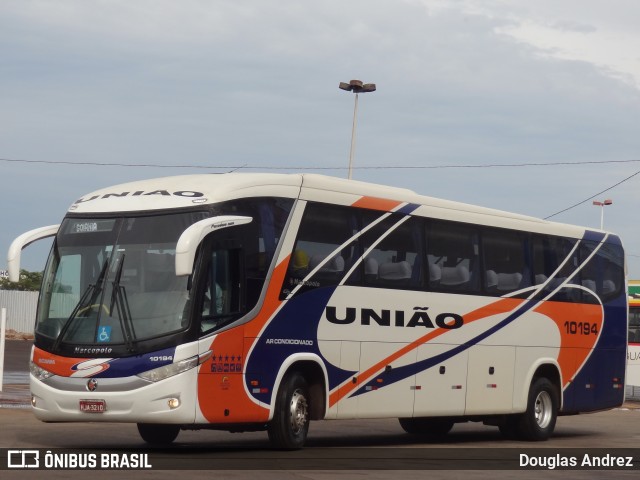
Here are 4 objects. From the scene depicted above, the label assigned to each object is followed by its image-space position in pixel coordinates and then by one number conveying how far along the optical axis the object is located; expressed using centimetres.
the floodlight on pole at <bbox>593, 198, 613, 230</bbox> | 7272
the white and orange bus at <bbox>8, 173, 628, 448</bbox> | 1535
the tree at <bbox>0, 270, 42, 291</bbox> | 9189
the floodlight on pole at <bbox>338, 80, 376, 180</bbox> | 4458
